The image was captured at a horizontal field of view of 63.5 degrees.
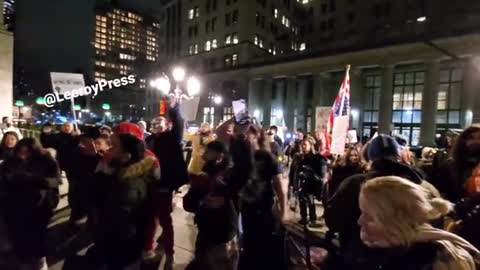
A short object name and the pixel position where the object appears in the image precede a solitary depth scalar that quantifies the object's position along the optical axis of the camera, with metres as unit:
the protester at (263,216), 4.50
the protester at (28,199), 4.09
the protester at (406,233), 1.65
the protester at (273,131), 12.21
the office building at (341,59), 34.28
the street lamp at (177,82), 11.22
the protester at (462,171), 3.38
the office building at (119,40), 161.75
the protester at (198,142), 6.42
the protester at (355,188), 2.82
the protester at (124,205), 3.72
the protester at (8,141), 5.80
